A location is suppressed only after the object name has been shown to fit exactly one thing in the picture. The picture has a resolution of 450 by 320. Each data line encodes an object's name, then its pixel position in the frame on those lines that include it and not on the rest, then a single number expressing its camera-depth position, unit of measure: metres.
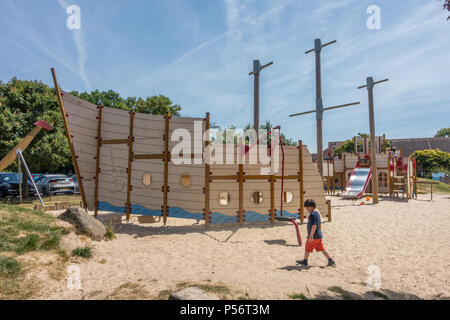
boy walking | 5.60
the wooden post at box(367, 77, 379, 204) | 15.70
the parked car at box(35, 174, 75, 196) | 17.25
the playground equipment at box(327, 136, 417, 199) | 18.91
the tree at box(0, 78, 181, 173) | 16.52
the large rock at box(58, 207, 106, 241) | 6.78
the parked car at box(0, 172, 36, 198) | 17.27
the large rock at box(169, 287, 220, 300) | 3.28
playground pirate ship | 9.09
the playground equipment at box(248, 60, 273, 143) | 11.33
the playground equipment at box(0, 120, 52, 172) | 10.23
